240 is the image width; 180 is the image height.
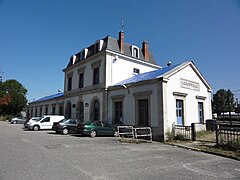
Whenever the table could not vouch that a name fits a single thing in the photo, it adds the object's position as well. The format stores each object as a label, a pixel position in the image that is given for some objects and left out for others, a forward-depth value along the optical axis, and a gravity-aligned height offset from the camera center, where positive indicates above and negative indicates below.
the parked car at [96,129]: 15.33 -1.45
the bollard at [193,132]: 13.21 -1.43
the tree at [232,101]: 68.24 +4.00
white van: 21.62 -1.35
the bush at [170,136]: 13.44 -1.75
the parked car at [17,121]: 38.25 -1.99
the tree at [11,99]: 55.24 +3.66
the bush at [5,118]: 53.21 -1.94
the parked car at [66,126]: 17.58 -1.40
